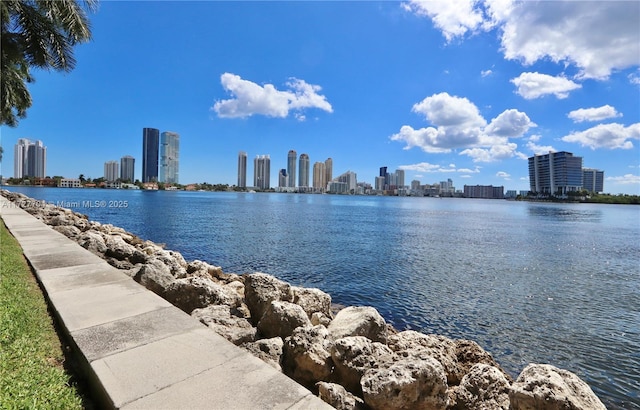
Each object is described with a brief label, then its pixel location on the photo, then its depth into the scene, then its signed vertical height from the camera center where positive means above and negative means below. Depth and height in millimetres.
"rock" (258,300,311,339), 6023 -2364
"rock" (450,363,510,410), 4711 -2882
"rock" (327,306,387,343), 6520 -2685
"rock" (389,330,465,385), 6082 -3156
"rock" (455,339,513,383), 6855 -3373
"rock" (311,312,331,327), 8107 -3124
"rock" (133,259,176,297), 7410 -2039
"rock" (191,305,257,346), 5449 -2347
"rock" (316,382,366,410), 4031 -2544
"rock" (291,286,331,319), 8719 -2907
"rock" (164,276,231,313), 6945 -2235
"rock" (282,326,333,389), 4855 -2482
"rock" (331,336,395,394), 4730 -2423
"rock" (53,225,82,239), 14559 -1972
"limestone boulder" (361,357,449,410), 4062 -2418
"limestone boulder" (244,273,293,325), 7273 -2259
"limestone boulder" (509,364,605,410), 4016 -2457
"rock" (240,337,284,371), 5113 -2557
